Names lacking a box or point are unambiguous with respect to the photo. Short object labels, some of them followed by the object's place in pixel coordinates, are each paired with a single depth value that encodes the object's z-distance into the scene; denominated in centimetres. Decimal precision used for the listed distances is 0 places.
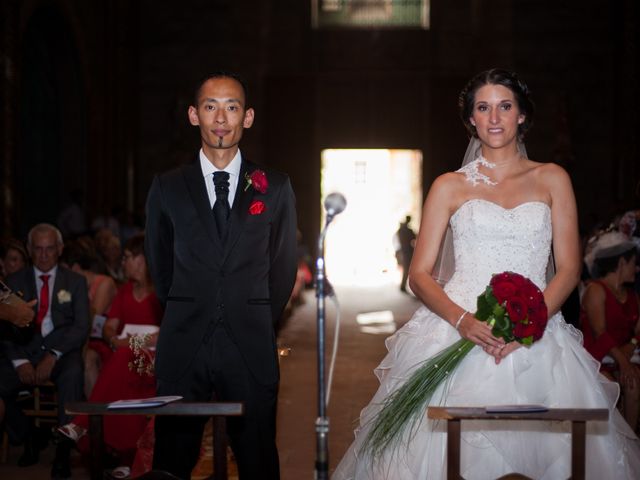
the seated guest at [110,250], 991
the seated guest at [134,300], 687
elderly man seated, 668
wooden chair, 670
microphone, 353
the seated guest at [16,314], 611
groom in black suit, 382
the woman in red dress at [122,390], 610
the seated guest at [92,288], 732
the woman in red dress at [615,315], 638
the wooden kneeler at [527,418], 348
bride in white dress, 412
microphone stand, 354
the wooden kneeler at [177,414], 348
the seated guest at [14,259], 784
